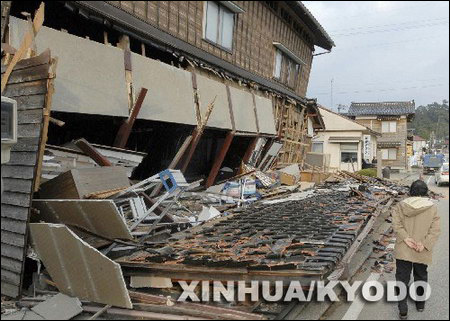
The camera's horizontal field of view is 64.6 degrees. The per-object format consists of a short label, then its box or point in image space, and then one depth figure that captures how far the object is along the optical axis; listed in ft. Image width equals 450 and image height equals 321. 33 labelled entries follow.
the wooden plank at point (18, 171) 14.71
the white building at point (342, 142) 96.48
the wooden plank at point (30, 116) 15.01
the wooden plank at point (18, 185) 14.60
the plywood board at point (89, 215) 14.69
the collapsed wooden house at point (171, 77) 20.62
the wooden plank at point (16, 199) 14.47
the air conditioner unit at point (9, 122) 10.36
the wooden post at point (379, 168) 70.58
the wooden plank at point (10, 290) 14.06
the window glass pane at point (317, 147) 100.42
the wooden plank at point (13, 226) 14.35
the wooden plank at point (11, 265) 14.26
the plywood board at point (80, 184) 16.11
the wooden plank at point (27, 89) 15.17
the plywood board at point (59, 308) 12.12
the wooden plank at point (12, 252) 14.31
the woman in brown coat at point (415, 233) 12.76
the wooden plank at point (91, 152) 20.15
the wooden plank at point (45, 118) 14.90
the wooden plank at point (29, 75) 15.11
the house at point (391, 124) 128.16
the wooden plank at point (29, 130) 14.92
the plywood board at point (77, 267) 12.30
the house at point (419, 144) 200.71
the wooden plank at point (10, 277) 14.16
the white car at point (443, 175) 71.89
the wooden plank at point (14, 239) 14.34
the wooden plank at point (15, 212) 14.43
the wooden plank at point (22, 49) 16.05
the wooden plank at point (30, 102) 15.10
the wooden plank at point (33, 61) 15.01
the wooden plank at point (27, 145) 14.87
